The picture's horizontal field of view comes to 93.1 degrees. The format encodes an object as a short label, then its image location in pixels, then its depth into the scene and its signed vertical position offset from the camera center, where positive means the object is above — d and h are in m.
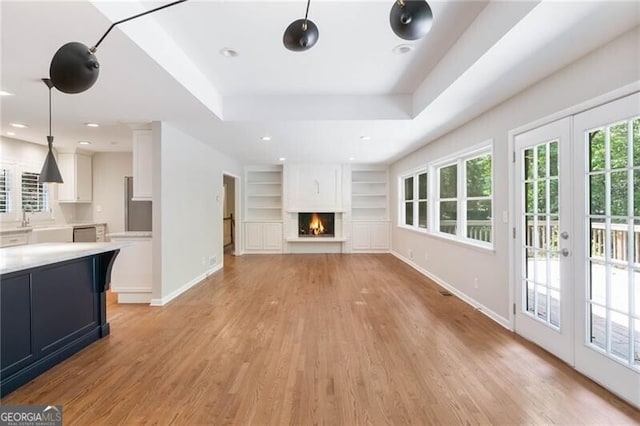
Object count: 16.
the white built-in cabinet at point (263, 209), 8.16 +0.12
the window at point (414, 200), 6.03 +0.27
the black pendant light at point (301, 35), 1.38 +0.82
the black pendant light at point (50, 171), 2.78 +0.40
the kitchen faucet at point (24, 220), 5.23 -0.10
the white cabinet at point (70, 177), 5.96 +0.73
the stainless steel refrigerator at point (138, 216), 4.77 -0.03
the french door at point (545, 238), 2.42 -0.23
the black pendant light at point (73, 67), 1.19 +0.58
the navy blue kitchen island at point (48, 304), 2.09 -0.73
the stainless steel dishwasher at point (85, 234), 5.84 -0.39
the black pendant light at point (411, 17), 1.18 +0.77
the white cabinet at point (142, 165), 4.10 +0.66
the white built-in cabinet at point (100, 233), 6.28 -0.40
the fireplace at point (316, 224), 8.47 -0.30
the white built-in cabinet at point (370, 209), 8.23 +0.11
